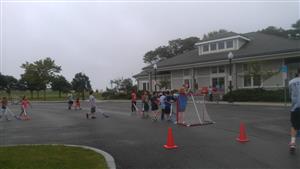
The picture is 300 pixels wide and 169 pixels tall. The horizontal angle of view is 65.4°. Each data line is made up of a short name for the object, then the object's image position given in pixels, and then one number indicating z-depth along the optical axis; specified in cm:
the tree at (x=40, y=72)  4848
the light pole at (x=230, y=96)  2151
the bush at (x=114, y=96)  3573
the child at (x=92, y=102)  1380
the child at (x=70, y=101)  2218
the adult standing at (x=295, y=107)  570
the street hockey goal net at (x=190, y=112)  1085
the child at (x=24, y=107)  1569
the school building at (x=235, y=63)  2356
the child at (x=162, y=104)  1201
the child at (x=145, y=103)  1352
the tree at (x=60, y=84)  5041
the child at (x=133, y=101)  1497
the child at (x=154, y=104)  1261
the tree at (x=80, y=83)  4695
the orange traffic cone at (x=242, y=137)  707
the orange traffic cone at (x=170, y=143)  658
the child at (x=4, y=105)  1512
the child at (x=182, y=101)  1088
